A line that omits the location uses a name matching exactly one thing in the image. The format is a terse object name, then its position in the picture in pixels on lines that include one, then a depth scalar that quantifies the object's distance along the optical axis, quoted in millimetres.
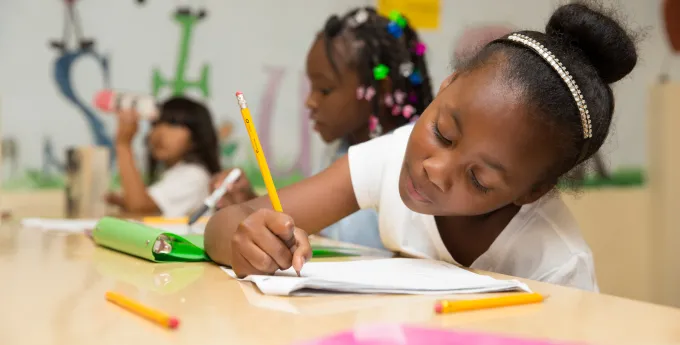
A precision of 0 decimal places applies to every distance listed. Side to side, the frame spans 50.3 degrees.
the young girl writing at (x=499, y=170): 700
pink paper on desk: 417
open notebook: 562
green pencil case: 752
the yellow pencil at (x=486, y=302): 505
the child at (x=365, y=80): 1353
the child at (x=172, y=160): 1807
